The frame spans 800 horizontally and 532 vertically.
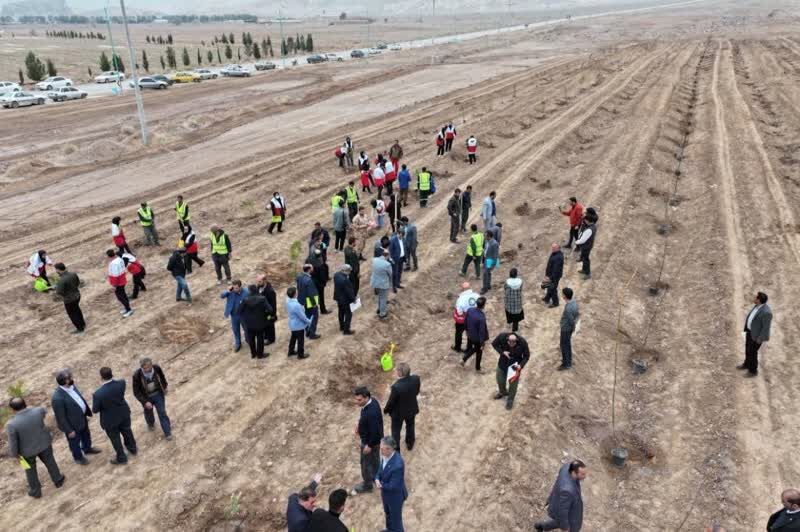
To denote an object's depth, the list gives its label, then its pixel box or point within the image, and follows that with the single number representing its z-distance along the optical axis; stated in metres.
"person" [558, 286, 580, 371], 10.55
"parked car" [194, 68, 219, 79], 62.09
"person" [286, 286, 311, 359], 10.51
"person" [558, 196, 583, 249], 15.99
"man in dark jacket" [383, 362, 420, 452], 8.15
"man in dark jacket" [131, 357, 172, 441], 8.74
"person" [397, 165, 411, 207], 19.73
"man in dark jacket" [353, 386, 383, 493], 7.51
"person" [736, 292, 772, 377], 10.13
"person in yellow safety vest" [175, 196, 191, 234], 16.38
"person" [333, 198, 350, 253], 16.22
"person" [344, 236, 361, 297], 12.81
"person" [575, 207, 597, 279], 13.98
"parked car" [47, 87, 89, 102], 48.06
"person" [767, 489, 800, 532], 6.04
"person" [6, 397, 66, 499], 7.70
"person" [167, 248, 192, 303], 13.34
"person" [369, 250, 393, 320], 12.30
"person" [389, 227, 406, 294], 13.80
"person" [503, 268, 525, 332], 11.43
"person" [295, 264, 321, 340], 11.28
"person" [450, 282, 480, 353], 10.84
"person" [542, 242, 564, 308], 12.87
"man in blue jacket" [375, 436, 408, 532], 6.74
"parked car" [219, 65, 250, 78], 62.78
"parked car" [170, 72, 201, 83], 59.35
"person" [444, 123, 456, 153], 26.16
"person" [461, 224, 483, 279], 14.16
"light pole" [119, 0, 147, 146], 30.03
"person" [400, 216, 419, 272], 14.91
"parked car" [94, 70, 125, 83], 60.16
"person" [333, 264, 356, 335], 11.55
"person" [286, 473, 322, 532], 5.74
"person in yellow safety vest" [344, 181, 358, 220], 17.97
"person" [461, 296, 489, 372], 10.36
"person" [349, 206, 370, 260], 15.23
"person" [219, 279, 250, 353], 11.19
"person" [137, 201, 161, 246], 16.67
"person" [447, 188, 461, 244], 16.67
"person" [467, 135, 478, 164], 25.00
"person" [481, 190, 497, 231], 16.03
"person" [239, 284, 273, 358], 10.68
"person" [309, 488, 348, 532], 5.65
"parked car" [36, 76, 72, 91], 51.83
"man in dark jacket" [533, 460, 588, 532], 6.41
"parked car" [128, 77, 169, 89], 55.03
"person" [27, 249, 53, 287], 14.15
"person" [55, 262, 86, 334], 11.84
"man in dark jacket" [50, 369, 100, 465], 8.12
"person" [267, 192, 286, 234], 18.06
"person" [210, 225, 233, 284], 14.11
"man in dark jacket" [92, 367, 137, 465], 8.20
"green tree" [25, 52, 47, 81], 55.78
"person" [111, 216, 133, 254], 15.16
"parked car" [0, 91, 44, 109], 44.09
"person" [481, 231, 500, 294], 13.66
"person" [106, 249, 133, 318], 12.71
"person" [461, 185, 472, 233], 17.11
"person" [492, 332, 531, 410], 9.37
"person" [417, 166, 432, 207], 19.62
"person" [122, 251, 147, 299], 13.52
